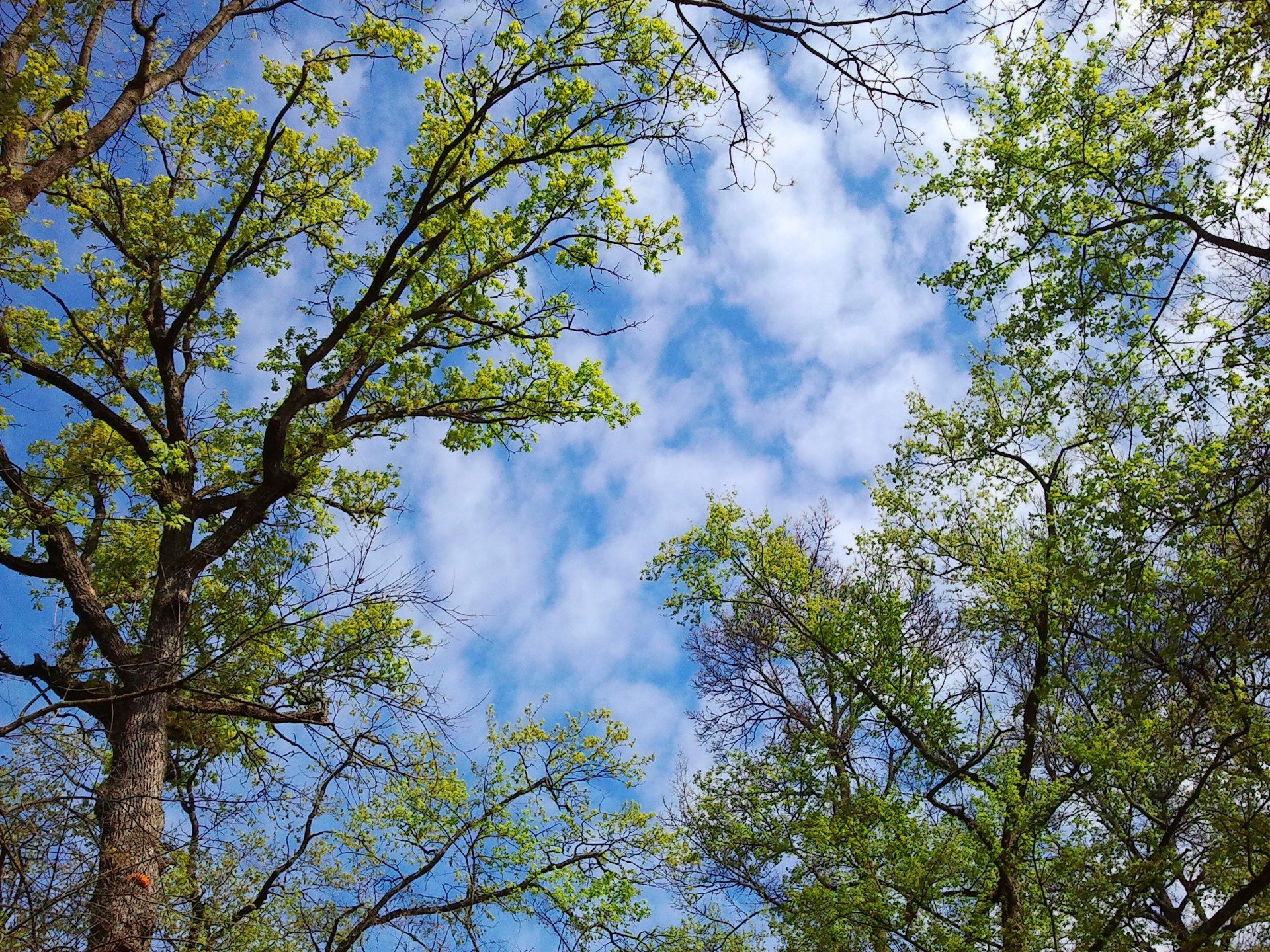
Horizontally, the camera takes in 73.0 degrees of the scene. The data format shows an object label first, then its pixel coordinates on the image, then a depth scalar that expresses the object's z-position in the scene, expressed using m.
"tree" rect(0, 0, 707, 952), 8.05
